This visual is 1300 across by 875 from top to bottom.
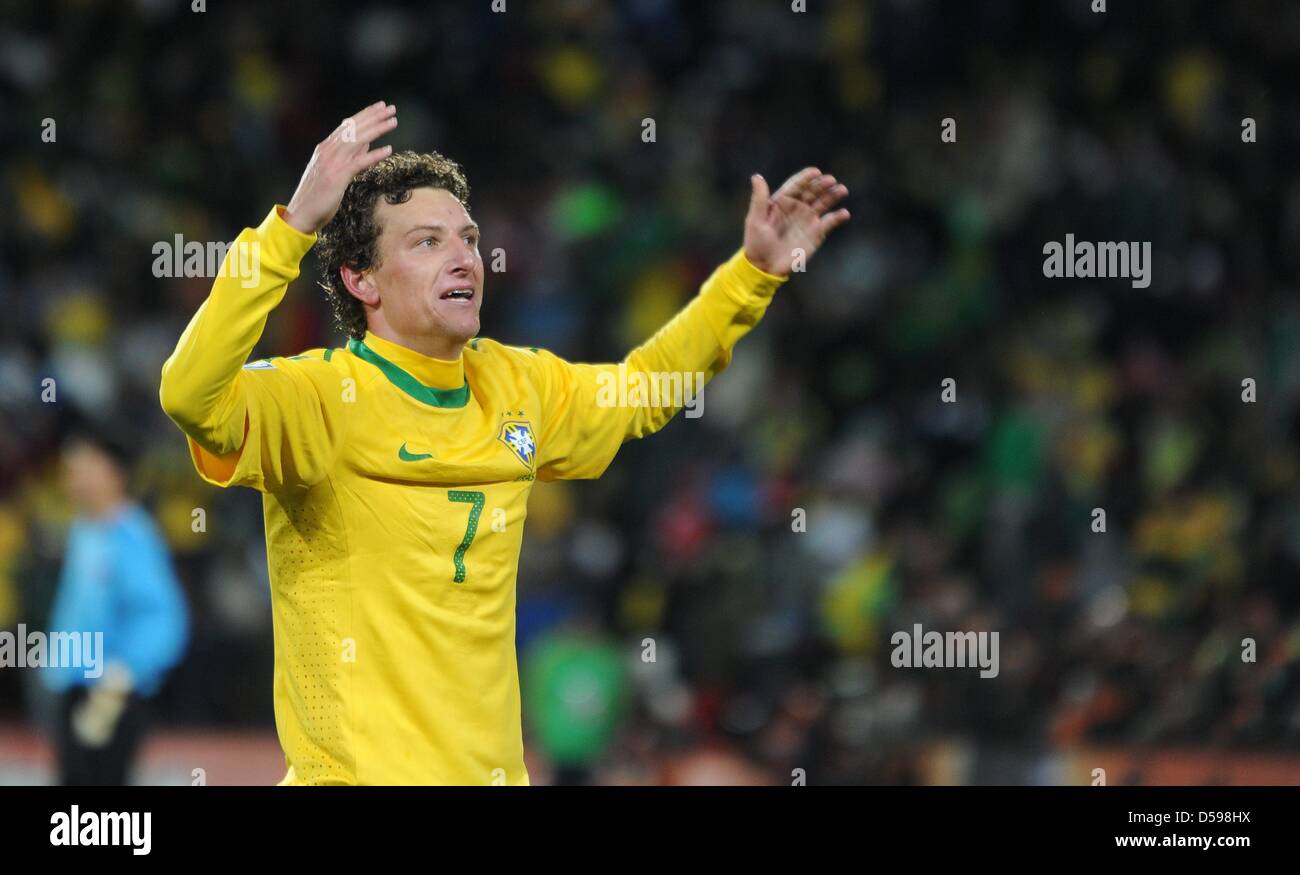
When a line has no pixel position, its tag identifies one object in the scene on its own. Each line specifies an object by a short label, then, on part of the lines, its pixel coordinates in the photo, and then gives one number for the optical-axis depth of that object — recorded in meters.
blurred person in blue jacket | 10.52
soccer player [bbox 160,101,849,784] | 5.77
